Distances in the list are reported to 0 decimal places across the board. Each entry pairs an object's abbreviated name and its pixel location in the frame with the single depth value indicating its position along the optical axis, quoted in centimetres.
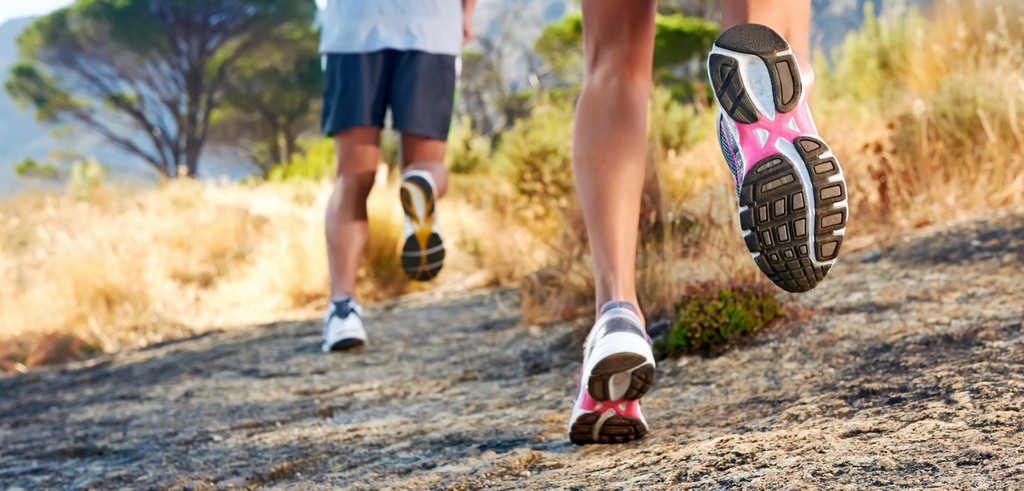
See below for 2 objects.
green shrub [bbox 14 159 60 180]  2356
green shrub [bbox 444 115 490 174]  895
